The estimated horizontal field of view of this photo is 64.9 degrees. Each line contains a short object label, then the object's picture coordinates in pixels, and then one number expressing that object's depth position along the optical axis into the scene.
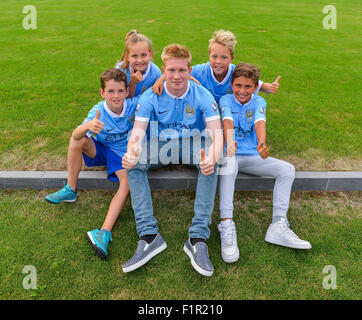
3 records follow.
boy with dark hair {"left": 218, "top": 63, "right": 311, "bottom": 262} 2.89
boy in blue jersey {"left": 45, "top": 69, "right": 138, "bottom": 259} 3.10
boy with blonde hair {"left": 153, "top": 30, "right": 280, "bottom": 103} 3.33
